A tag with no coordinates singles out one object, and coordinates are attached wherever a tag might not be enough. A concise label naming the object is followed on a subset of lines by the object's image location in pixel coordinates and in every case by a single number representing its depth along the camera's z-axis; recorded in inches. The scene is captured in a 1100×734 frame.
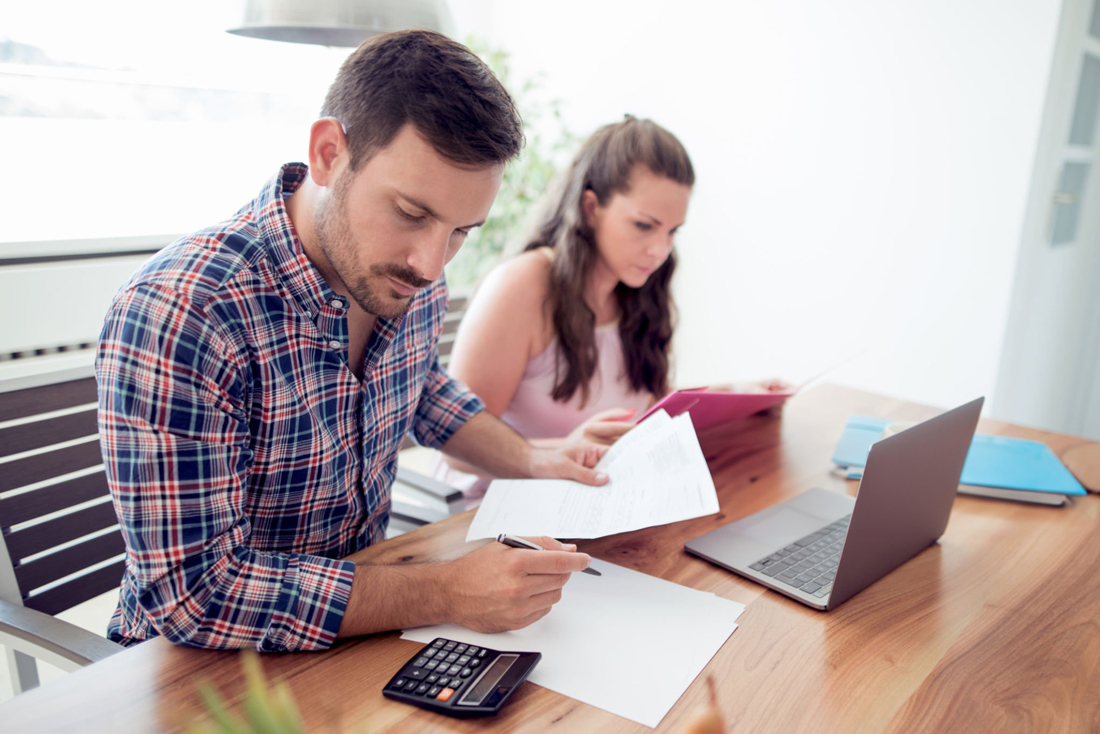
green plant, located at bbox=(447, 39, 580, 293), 125.5
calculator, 27.3
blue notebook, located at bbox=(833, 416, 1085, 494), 50.9
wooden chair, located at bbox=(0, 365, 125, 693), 42.0
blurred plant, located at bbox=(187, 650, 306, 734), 14.0
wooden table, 27.5
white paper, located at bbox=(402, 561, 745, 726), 29.0
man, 30.8
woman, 62.1
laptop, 35.2
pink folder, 46.4
